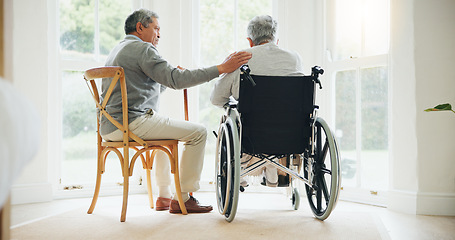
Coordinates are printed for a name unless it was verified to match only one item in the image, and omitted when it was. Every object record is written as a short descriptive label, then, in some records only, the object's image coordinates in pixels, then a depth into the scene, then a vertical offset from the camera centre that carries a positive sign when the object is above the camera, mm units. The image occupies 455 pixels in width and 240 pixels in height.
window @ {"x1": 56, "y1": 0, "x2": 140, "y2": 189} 3465 +365
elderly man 2520 +73
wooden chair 2381 -157
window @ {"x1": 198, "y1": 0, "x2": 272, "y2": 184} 3729 +683
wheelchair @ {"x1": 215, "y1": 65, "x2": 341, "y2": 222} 2285 -50
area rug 2086 -570
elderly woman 2416 +289
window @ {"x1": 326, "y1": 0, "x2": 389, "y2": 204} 3172 +218
